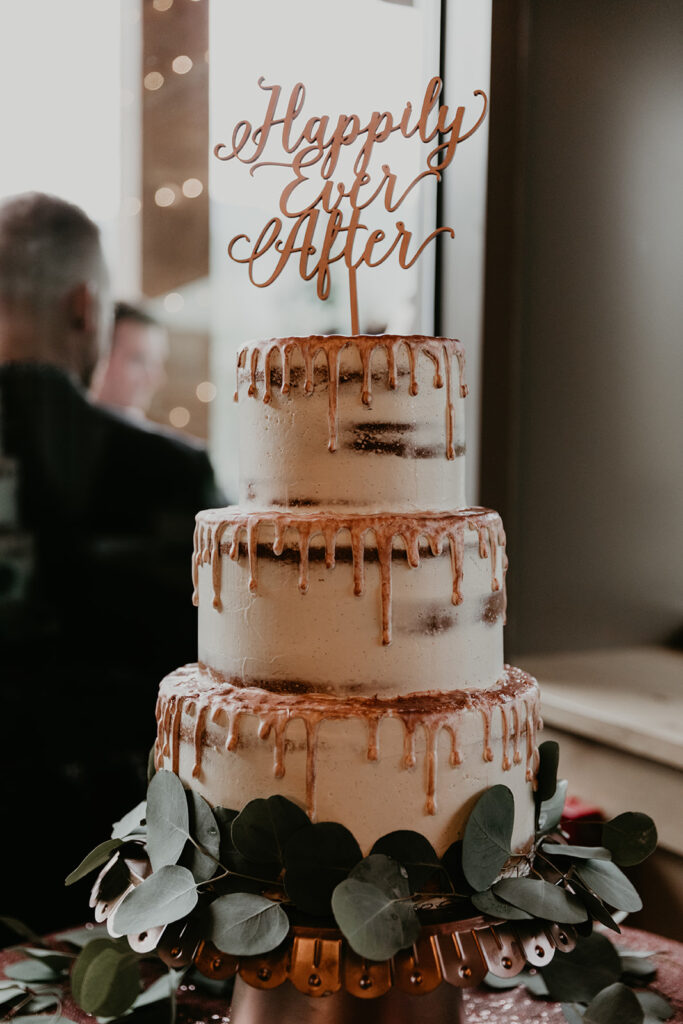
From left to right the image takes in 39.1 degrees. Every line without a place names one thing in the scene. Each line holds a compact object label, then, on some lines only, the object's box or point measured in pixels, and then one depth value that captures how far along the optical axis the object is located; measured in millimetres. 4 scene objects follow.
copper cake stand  1159
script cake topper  1366
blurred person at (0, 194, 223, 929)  2213
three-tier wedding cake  1242
